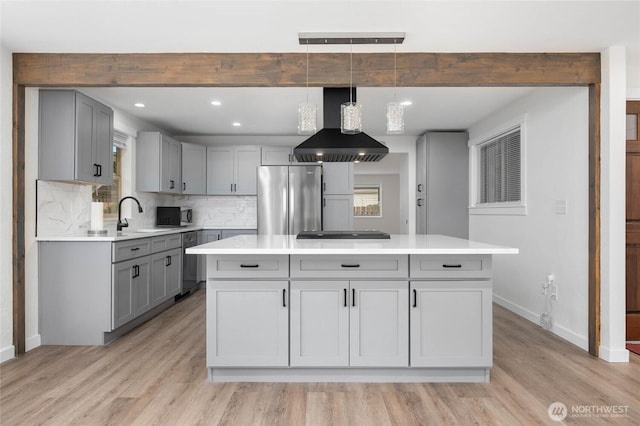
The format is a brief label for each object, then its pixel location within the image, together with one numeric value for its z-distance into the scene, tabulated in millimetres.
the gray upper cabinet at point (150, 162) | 5004
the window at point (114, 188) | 4399
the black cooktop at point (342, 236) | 3041
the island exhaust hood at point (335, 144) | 3006
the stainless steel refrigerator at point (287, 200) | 5469
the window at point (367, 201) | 10414
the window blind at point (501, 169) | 4473
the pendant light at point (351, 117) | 2688
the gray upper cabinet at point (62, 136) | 3312
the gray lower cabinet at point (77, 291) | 3289
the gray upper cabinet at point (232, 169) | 5879
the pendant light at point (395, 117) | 2742
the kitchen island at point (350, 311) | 2545
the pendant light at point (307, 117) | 2777
